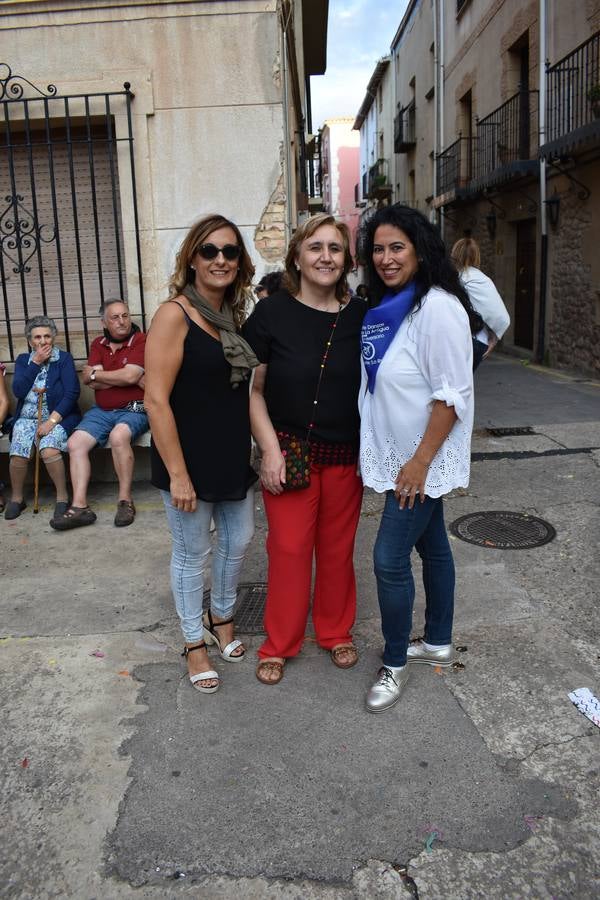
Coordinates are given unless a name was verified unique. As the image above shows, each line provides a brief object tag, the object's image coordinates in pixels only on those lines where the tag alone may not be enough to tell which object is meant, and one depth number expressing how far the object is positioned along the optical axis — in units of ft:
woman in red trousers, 9.28
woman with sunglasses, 8.86
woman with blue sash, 8.21
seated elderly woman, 17.25
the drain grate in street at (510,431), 22.99
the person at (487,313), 12.94
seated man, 17.10
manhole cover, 14.40
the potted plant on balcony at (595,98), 33.12
